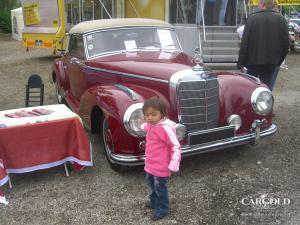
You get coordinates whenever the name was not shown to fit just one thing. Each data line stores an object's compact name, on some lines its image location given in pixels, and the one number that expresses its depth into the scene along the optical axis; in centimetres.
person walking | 426
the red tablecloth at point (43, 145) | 314
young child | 251
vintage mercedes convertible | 315
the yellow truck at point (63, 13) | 1007
